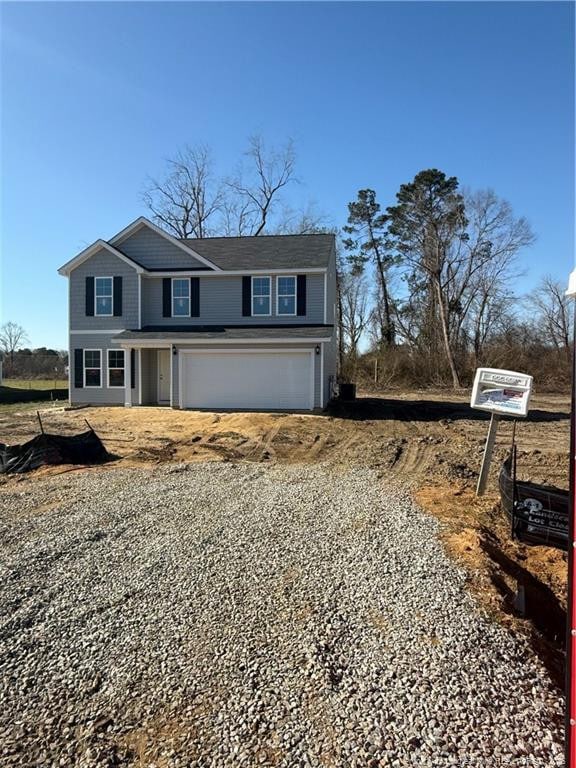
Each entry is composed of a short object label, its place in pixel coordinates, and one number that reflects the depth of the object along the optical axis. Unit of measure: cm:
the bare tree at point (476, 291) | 3331
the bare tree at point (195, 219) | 3494
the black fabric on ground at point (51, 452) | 831
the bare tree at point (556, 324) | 3157
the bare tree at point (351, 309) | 3791
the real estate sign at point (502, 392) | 612
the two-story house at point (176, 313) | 1689
